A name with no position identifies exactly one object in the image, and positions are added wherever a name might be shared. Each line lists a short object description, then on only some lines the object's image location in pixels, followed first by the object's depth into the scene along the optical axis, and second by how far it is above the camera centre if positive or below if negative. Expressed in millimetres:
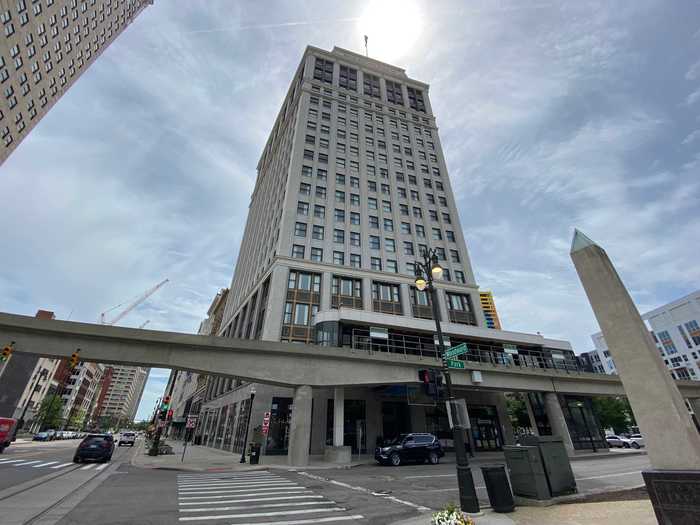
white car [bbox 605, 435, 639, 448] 40656 +383
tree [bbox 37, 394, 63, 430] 78231 +6546
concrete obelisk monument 5514 +896
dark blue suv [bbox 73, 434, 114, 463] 20322 -260
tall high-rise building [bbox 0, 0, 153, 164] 48719 +57106
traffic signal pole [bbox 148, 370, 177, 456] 27564 -270
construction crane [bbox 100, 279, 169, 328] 177625 +65099
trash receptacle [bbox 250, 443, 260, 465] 22141 -558
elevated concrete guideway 18406 +5099
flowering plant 6409 -1270
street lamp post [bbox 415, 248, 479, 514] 8305 +0
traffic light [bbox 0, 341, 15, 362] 16688 +4094
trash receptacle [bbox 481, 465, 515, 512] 8664 -1075
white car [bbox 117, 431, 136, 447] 50375 +712
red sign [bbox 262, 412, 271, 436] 23562 +1363
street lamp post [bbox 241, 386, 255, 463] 29456 +2908
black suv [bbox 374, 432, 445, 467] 21766 -309
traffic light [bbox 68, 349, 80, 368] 18016 +4224
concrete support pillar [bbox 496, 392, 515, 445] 35656 +2533
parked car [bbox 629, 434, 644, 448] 39500 +304
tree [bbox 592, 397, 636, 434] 57406 +5250
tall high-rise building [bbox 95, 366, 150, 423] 169300 +15819
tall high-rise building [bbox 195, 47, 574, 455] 31547 +21275
